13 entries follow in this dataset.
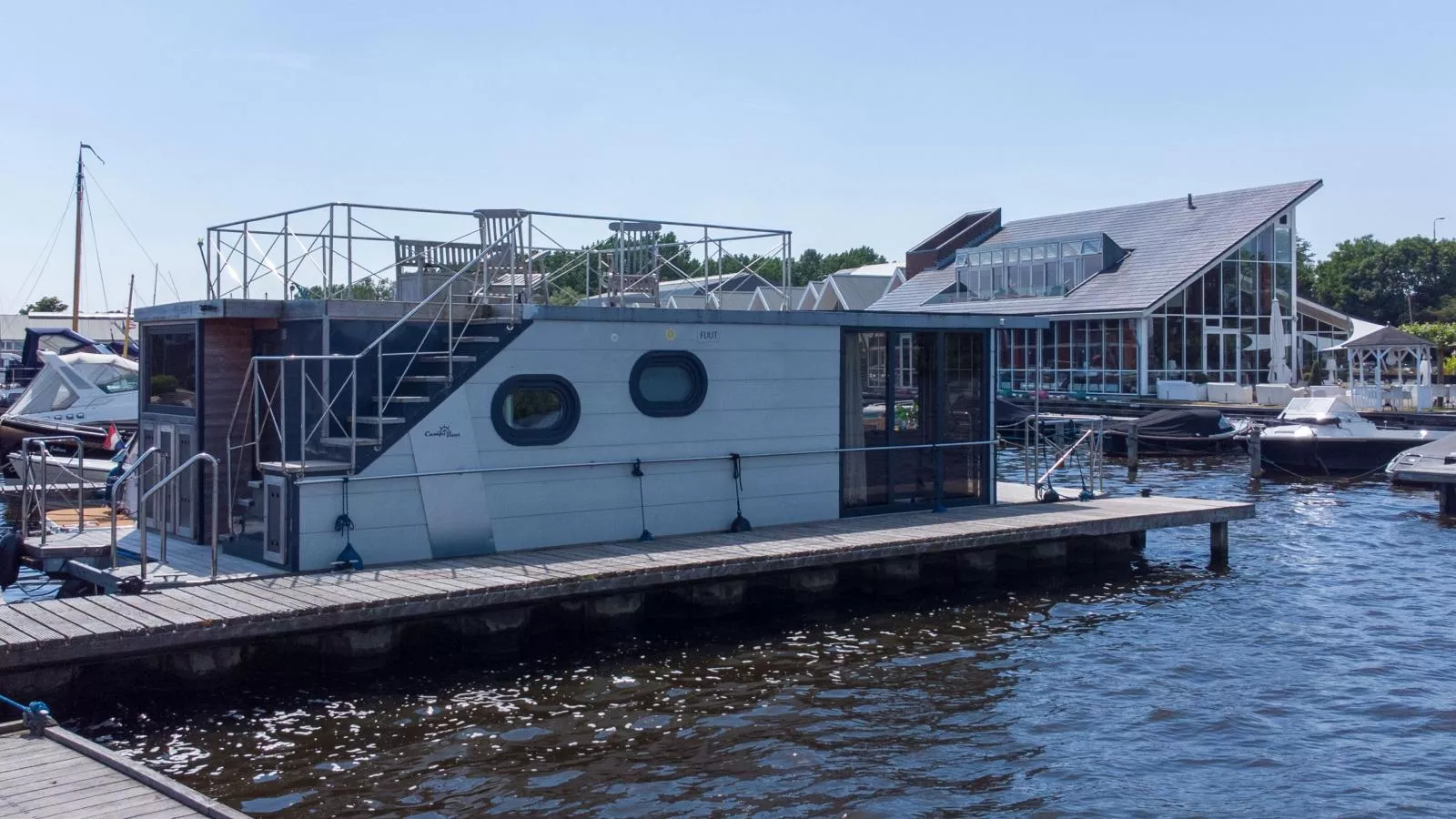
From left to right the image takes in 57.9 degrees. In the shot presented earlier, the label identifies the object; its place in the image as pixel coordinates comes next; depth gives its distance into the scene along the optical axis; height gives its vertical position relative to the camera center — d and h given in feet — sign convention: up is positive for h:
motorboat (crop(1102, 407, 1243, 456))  119.65 -1.72
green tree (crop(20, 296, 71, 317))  346.74 +30.98
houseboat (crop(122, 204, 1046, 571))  42.60 +0.52
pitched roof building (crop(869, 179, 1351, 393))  161.27 +15.56
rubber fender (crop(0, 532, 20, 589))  44.75 -4.67
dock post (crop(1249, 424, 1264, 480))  101.81 -3.34
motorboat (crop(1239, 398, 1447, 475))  104.99 -2.55
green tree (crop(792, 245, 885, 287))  373.20 +44.93
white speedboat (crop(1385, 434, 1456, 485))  84.48 -3.11
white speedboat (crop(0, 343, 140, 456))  102.89 +2.09
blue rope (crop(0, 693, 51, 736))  28.12 -6.30
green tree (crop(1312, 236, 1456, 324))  281.13 +28.49
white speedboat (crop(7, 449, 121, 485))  82.87 -3.13
